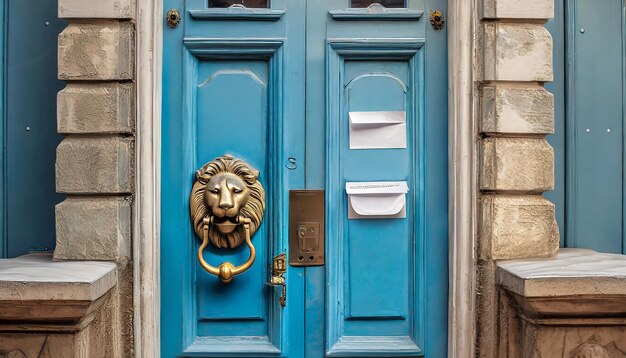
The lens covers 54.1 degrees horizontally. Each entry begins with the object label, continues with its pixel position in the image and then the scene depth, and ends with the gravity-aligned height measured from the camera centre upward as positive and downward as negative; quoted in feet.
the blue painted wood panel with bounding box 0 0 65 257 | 9.11 +0.83
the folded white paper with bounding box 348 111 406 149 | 9.00 +0.71
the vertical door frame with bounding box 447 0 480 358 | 8.68 -0.05
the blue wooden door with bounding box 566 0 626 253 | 9.30 +0.77
